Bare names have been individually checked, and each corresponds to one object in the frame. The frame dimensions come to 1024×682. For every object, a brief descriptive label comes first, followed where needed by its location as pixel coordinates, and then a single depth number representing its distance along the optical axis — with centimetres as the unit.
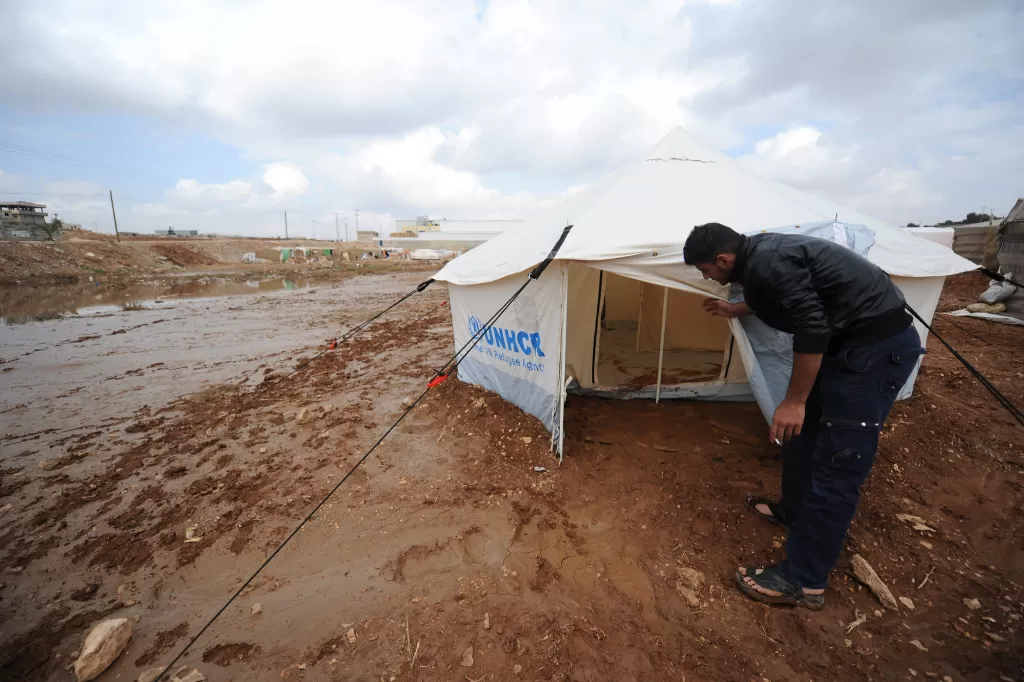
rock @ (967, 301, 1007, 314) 905
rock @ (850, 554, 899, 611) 229
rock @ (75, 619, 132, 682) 214
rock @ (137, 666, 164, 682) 213
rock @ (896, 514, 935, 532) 280
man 204
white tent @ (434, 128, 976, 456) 330
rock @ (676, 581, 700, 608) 235
